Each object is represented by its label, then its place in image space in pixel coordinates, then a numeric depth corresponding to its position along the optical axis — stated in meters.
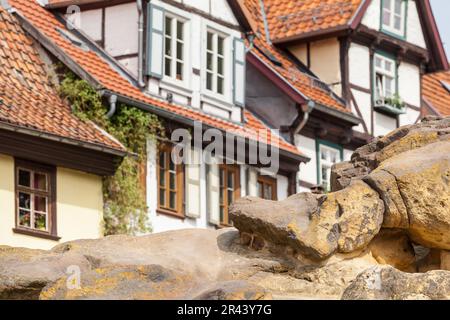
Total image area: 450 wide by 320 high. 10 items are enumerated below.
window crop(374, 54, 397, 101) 36.75
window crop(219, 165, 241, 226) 31.45
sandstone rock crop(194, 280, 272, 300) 13.89
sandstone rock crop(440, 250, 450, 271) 16.45
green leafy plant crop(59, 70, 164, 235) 28.45
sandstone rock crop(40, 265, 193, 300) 14.61
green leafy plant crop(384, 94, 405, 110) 36.38
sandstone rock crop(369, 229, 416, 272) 16.61
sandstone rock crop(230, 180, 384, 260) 16.03
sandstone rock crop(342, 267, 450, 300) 14.32
